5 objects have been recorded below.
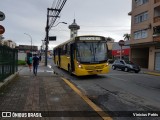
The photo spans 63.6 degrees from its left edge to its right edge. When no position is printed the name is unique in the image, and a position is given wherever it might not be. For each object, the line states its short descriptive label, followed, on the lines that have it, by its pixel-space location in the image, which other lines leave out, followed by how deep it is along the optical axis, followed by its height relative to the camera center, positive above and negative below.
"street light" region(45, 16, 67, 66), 18.90 +3.66
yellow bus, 8.88 +0.03
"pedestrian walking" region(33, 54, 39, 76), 10.05 -0.61
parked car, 15.61 -1.25
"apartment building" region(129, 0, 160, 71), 18.65 +3.58
